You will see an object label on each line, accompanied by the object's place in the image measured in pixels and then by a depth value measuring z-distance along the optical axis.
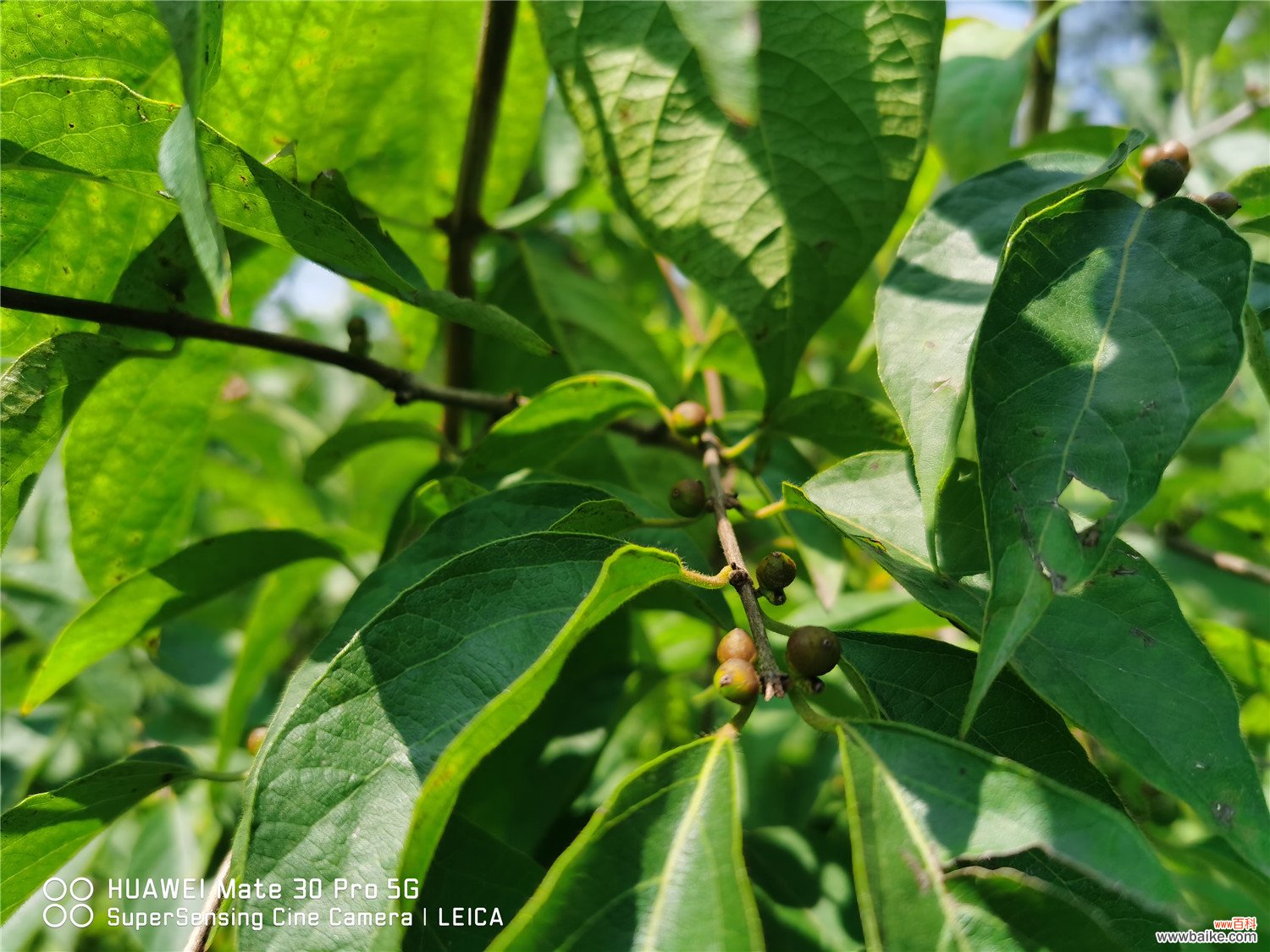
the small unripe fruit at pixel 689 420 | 0.15
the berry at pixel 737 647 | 0.10
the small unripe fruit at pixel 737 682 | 0.09
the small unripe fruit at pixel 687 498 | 0.13
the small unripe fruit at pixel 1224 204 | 0.12
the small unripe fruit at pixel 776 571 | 0.11
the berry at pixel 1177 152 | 0.13
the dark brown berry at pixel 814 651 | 0.10
